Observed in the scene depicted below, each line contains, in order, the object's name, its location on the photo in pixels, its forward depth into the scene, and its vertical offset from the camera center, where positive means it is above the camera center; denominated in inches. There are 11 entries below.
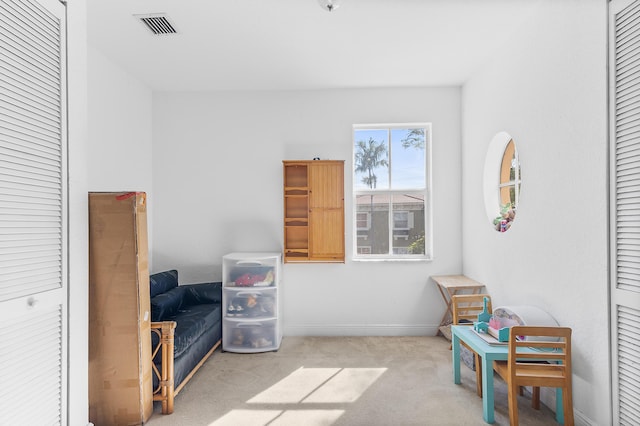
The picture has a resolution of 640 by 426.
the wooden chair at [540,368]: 85.5 -40.1
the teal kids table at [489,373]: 93.6 -43.9
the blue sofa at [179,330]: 102.1 -41.6
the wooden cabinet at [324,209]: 163.8 +1.0
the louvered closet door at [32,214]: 61.7 -0.4
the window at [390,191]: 174.7 +10.1
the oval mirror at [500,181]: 139.6 +12.6
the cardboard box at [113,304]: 93.0 -24.7
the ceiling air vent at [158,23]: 107.2 +60.2
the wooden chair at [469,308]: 125.9 -35.8
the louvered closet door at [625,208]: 74.1 +0.6
